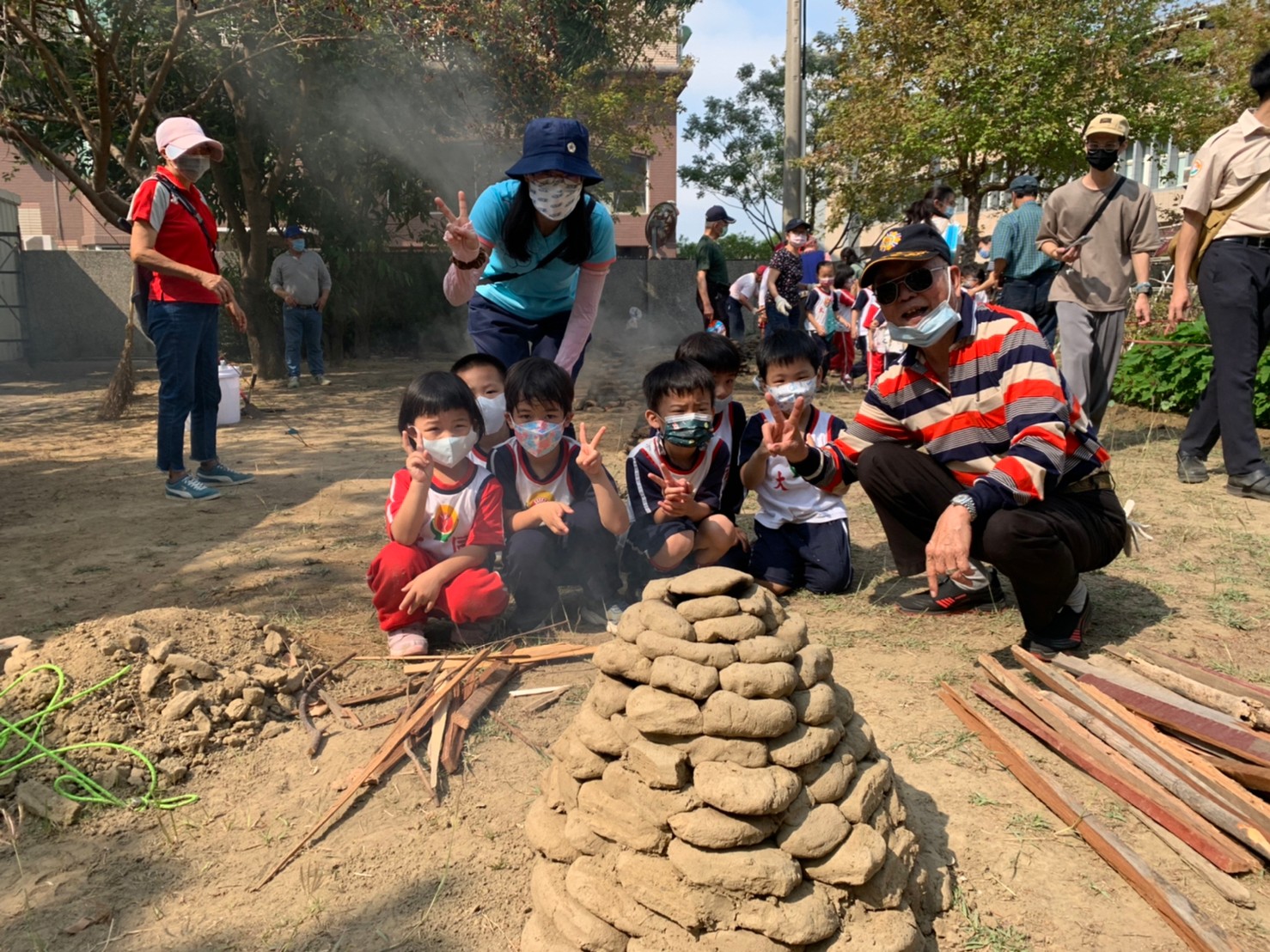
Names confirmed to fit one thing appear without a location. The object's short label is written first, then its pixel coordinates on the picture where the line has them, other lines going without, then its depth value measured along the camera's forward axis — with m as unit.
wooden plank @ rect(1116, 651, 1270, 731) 2.62
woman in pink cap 5.24
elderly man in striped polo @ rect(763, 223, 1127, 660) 3.00
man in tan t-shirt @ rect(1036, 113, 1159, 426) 5.72
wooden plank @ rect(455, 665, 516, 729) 2.88
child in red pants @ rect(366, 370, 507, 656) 3.39
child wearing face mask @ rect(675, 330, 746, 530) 4.17
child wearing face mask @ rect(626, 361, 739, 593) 3.76
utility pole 14.54
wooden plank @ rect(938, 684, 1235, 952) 1.96
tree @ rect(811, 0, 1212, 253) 13.83
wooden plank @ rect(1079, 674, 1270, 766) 2.47
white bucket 8.39
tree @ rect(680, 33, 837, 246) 29.94
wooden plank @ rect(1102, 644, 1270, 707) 2.76
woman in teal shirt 4.03
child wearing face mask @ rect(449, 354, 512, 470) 4.12
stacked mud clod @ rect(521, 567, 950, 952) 1.79
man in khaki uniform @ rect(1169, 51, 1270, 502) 5.02
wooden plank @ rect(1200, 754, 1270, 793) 2.38
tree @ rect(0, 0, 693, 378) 8.66
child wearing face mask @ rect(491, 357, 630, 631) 3.64
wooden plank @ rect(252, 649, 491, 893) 2.39
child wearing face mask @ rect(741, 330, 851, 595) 4.12
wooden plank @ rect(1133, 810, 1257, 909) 2.10
